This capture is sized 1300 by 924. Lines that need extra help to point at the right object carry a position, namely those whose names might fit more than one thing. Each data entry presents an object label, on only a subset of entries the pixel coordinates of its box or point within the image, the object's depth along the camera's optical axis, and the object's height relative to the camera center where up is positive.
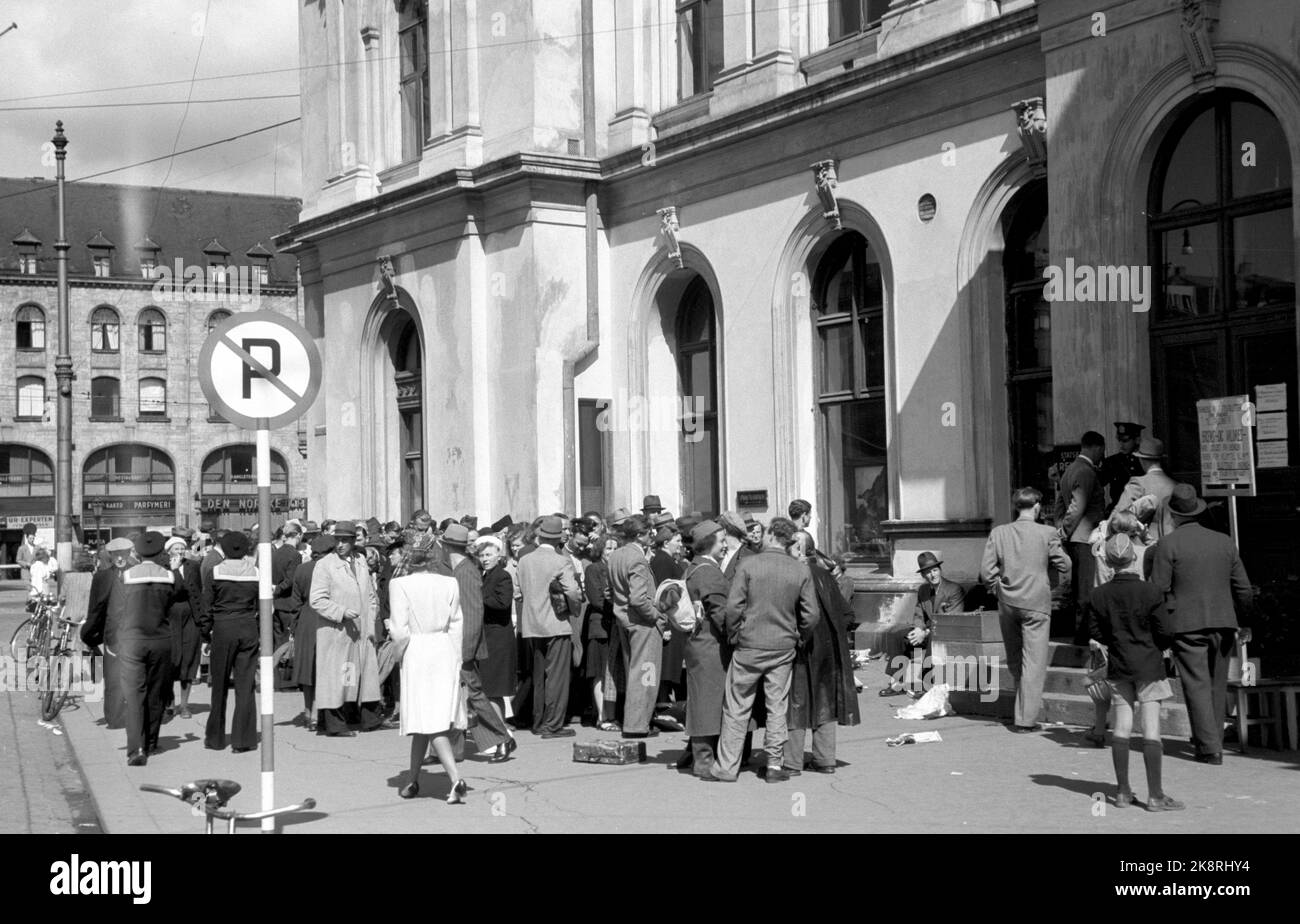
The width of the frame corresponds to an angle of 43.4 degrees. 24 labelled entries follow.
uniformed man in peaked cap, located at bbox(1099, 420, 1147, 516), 13.88 +0.29
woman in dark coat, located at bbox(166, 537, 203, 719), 16.09 -1.14
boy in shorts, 10.18 -0.96
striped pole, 9.33 -0.53
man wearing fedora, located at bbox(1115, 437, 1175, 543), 13.14 +0.08
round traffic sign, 9.40 +0.89
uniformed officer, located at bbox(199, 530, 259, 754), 14.02 -0.93
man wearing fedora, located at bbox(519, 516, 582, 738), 14.45 -0.94
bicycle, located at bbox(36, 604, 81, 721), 16.89 -1.46
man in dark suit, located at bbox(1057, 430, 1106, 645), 13.88 -0.05
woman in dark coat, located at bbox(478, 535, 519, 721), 13.91 -0.96
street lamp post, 34.24 +2.38
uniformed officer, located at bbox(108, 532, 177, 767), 13.30 -0.99
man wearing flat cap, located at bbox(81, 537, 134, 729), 13.59 -0.69
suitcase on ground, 12.59 -1.85
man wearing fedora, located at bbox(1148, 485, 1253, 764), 11.54 -0.75
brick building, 74.12 +8.21
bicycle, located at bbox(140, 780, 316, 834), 9.45 -1.60
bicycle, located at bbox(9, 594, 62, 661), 18.45 -1.07
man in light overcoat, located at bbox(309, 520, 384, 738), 14.75 -1.05
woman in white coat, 11.04 -0.97
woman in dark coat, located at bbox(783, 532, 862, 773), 11.65 -1.28
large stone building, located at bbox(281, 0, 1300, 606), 15.47 +3.24
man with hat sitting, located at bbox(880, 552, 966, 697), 16.38 -1.04
